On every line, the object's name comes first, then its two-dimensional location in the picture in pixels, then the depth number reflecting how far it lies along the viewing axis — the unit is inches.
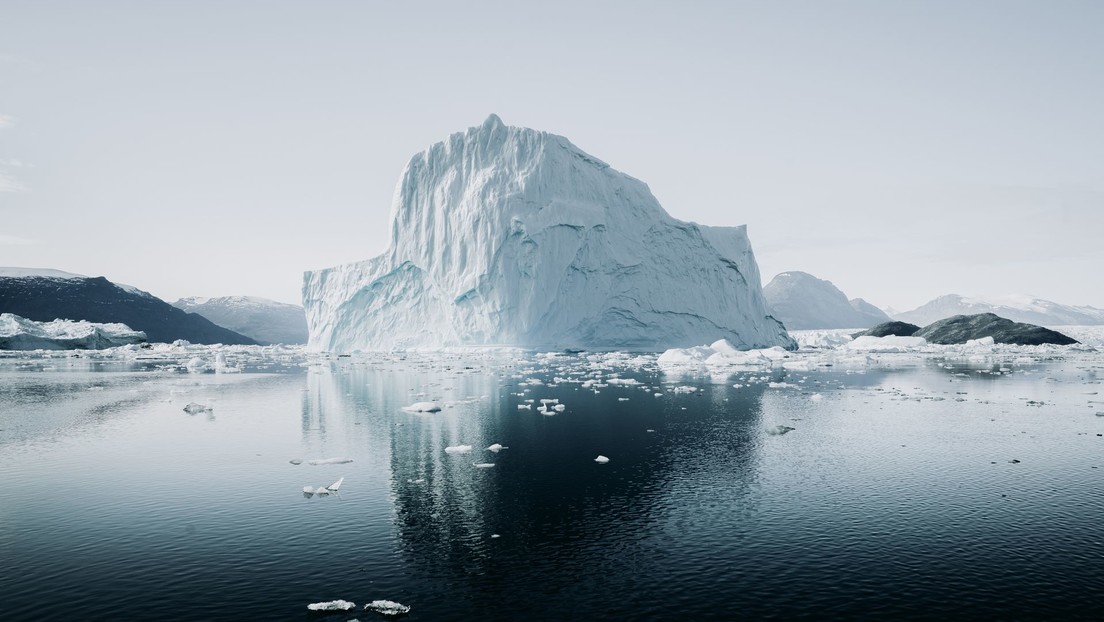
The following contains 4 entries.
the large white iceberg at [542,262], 2313.0
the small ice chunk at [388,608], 347.3
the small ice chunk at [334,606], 348.8
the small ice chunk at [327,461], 696.4
